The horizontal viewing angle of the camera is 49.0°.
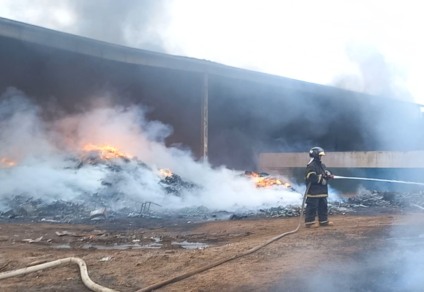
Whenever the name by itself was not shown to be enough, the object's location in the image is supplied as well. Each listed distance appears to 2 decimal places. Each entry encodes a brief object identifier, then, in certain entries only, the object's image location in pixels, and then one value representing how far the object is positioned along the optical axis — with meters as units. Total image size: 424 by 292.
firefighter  7.58
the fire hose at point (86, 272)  4.13
